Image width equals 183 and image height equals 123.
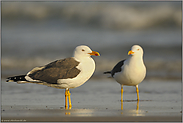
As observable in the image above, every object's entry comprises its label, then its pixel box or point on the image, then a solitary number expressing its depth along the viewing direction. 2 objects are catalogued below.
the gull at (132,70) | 15.82
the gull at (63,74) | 13.24
